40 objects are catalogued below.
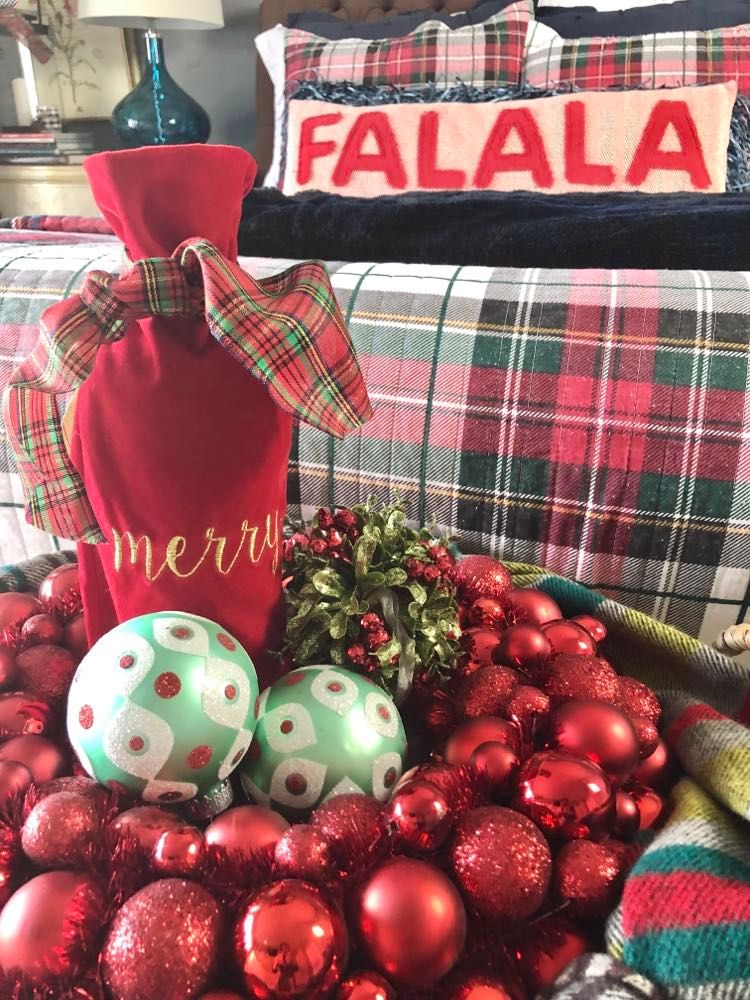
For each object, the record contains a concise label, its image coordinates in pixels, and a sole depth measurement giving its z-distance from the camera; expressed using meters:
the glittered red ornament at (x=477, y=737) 0.50
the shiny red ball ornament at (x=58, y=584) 0.65
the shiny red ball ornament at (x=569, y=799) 0.43
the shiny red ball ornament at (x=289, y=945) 0.35
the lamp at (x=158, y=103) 2.33
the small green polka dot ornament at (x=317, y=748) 0.48
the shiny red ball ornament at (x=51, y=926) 0.35
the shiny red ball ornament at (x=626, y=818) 0.47
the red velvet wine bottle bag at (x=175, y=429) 0.45
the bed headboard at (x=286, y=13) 2.18
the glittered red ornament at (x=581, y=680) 0.54
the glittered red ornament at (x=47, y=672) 0.56
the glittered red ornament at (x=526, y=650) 0.58
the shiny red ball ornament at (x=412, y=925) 0.37
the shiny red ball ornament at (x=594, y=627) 0.65
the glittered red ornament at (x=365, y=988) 0.35
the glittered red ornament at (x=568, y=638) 0.60
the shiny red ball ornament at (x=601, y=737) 0.48
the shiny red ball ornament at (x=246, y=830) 0.41
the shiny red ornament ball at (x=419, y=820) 0.41
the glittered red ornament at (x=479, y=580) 0.67
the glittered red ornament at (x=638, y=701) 0.56
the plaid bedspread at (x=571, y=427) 0.73
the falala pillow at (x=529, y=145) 1.45
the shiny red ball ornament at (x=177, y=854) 0.39
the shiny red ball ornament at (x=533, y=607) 0.66
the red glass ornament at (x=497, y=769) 0.46
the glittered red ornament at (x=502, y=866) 0.39
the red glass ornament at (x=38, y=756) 0.48
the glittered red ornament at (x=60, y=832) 0.40
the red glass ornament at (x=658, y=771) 0.53
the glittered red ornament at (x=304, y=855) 0.40
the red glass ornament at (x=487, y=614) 0.65
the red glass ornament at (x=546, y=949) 0.39
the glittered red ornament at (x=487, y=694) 0.55
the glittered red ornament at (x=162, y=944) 0.34
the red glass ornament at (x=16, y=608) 0.63
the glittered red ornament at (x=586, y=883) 0.41
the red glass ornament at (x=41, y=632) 0.61
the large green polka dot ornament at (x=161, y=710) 0.43
